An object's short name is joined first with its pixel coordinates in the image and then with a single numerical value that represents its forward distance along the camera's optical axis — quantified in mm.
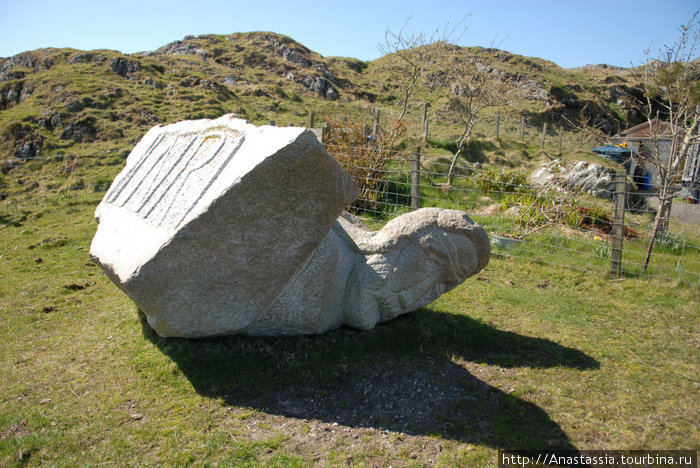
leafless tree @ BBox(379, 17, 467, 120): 15767
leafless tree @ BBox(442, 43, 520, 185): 14344
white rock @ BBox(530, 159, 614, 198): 11727
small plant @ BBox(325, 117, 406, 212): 9305
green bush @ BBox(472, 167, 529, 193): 10516
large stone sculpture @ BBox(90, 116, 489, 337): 3000
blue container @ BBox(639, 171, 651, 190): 16516
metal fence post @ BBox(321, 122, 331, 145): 9939
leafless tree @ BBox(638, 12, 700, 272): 6355
